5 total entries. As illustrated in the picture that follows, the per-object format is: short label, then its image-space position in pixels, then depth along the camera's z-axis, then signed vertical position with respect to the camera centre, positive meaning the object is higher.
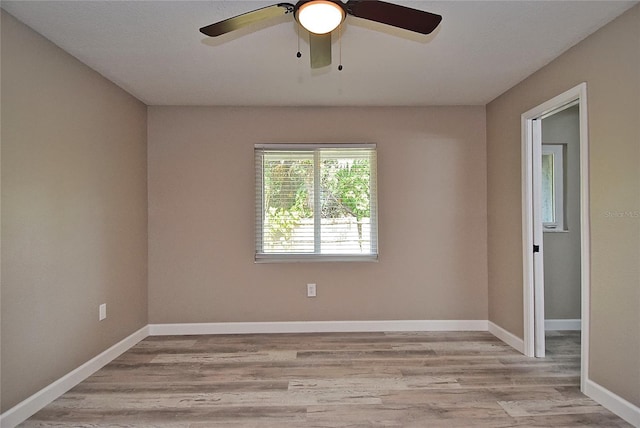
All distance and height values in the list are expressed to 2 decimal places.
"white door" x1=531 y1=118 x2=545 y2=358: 3.22 -0.28
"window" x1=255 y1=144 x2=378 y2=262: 3.96 +0.14
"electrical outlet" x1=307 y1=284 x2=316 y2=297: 3.96 -0.76
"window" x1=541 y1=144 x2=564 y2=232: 4.00 +0.27
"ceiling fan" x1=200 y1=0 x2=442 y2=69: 1.71 +0.91
